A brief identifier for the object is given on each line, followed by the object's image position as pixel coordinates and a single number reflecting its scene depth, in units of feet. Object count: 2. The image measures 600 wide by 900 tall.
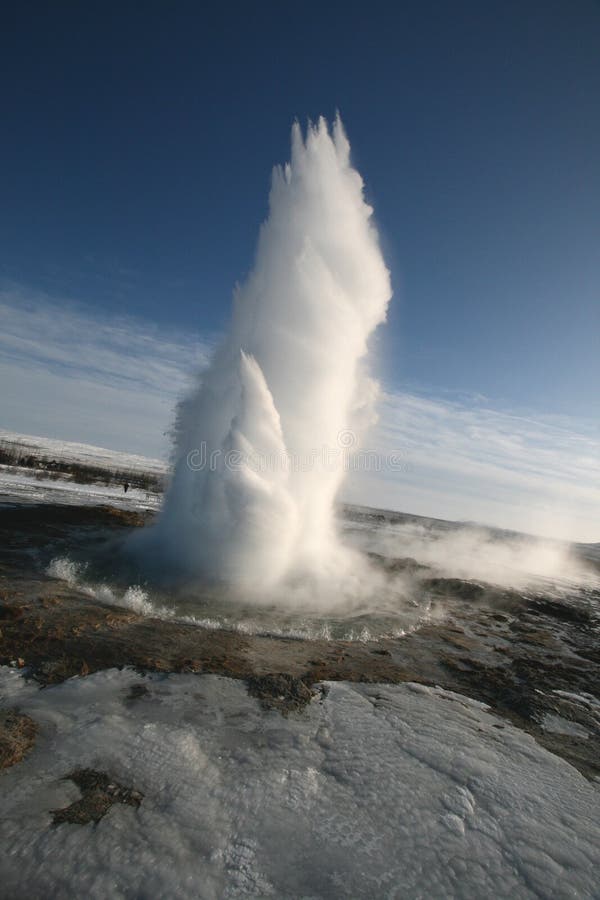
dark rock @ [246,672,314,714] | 17.52
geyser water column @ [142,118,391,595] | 39.34
